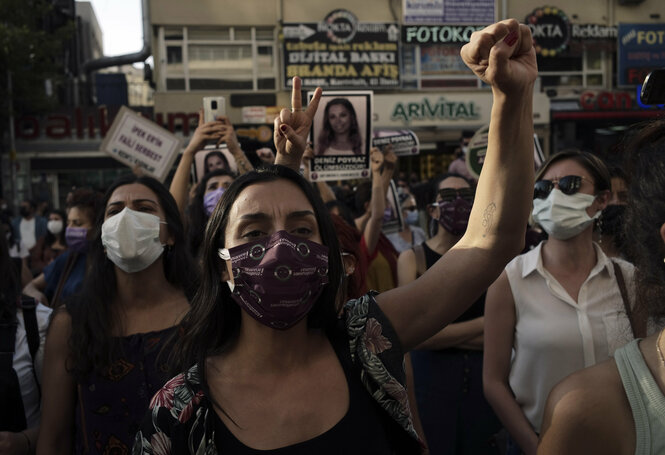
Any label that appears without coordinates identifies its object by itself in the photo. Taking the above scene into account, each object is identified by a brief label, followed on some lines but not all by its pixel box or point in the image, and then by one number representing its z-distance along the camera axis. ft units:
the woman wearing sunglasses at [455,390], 12.32
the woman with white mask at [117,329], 9.02
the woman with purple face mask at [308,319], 6.03
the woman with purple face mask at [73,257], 14.12
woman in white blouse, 9.47
